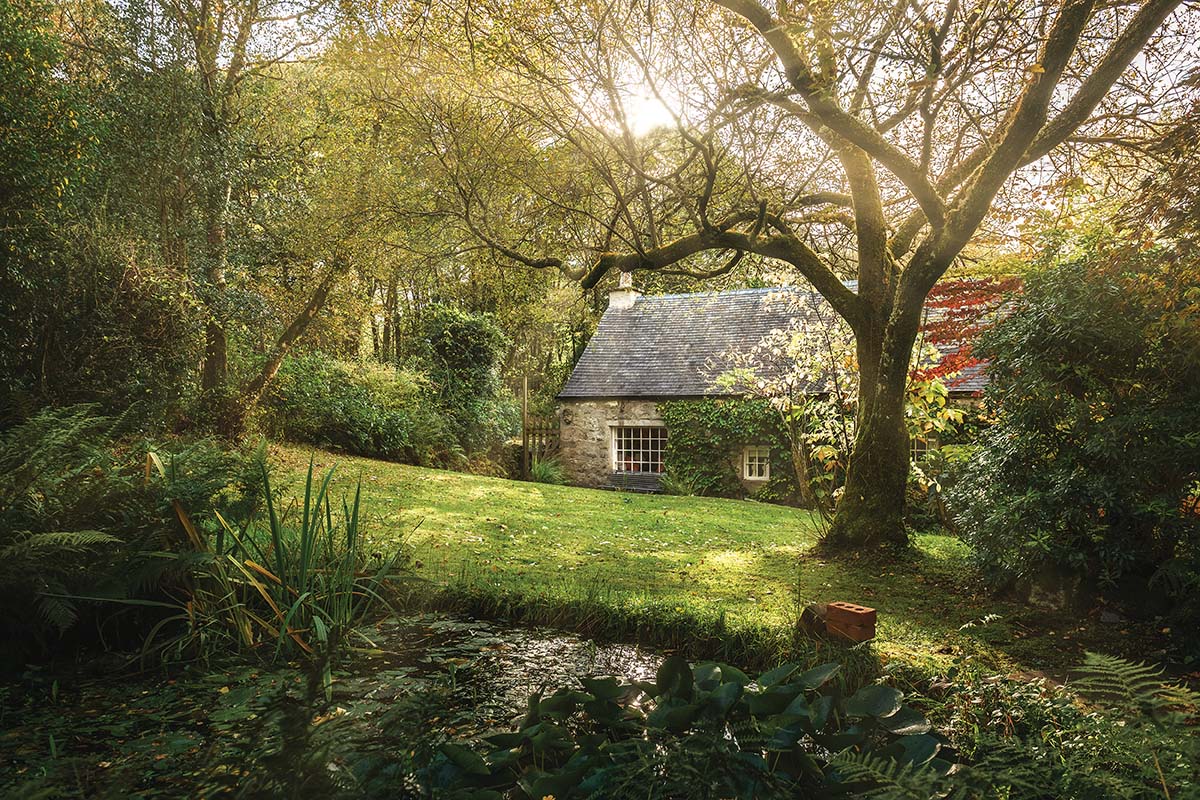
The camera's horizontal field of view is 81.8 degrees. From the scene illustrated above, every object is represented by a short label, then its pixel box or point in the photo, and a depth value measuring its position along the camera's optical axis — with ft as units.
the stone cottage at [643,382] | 54.95
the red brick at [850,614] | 12.66
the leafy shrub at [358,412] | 44.37
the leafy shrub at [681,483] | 50.75
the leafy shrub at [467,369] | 57.06
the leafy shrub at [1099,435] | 14.40
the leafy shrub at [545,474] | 54.03
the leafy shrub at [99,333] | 22.47
